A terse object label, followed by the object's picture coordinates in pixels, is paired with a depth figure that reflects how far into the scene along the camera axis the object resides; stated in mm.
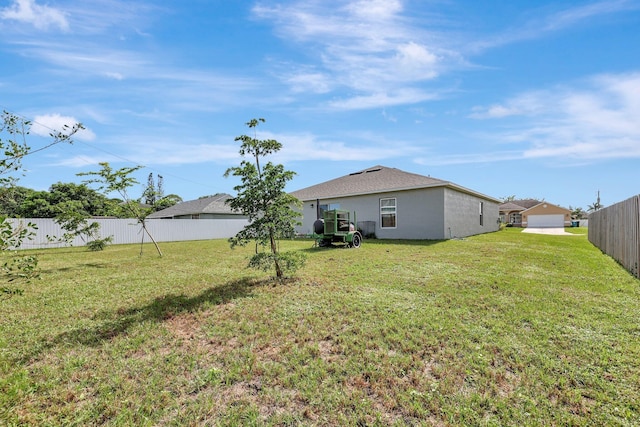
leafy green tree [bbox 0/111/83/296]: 1949
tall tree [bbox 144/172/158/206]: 65363
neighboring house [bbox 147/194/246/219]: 27281
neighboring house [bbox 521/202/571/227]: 38312
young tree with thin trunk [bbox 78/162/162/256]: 10508
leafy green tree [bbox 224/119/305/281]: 5668
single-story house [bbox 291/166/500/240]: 14211
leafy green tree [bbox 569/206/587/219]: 52344
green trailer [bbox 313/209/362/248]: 11742
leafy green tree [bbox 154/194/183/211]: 11795
